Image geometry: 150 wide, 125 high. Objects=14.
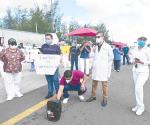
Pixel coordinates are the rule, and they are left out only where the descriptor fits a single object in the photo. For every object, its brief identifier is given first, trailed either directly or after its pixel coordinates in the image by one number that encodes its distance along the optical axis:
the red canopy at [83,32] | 6.21
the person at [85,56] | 5.57
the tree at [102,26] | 37.04
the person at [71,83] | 2.92
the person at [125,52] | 9.44
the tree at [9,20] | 36.51
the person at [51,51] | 3.33
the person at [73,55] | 5.99
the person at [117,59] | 6.96
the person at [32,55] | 6.38
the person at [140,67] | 2.72
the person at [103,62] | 3.04
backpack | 2.50
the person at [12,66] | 3.34
